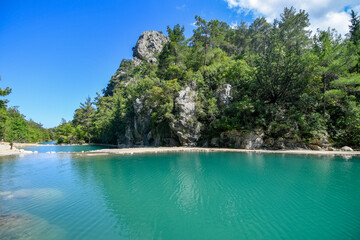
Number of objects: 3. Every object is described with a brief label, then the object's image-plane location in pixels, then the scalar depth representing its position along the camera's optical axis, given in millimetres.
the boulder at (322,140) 21859
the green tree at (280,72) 24578
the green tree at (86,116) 65812
